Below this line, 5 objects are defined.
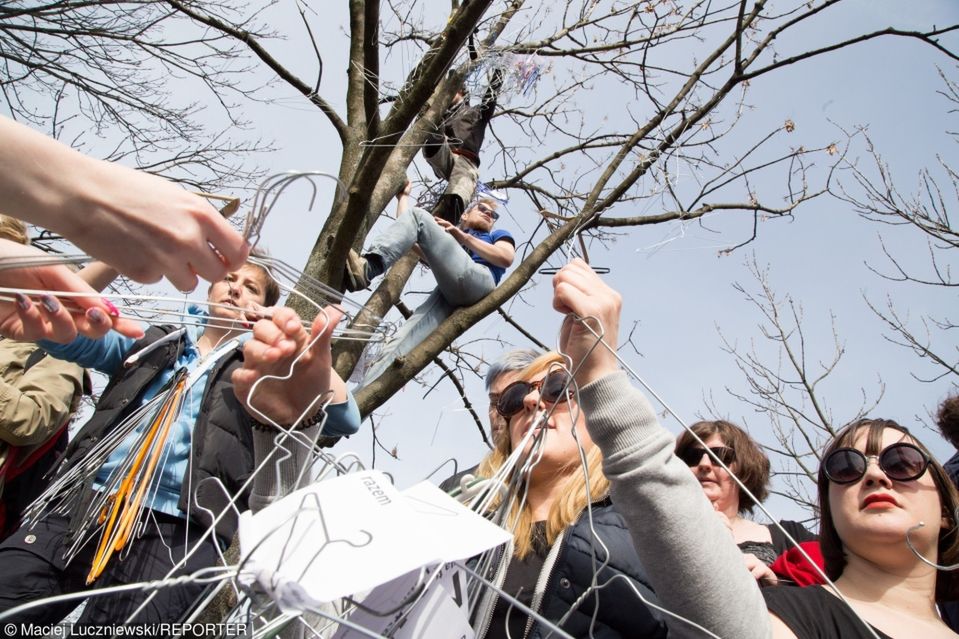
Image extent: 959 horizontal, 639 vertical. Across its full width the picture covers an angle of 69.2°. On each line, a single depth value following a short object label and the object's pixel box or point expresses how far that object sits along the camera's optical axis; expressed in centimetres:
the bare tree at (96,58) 367
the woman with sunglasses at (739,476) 193
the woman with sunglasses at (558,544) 124
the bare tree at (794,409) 454
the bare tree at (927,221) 371
